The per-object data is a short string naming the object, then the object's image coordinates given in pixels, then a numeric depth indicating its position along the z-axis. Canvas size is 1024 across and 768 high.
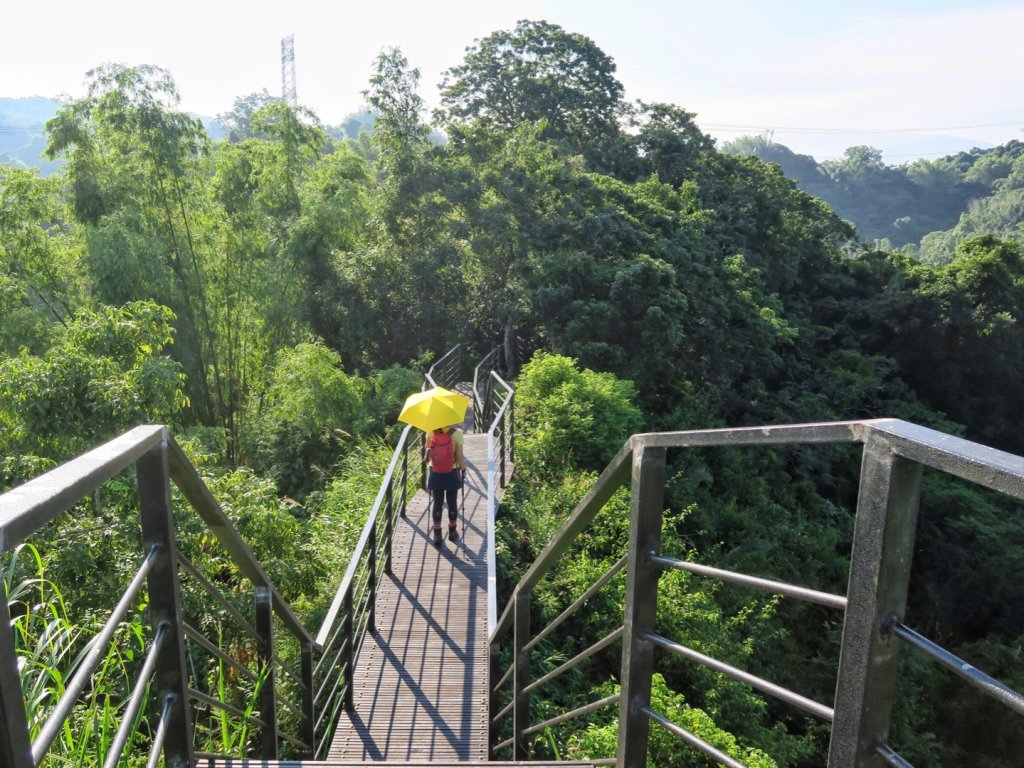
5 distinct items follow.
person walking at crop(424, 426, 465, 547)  6.44
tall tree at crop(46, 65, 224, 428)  11.78
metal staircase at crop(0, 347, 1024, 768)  0.97
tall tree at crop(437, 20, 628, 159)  24.14
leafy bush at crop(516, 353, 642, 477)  9.90
